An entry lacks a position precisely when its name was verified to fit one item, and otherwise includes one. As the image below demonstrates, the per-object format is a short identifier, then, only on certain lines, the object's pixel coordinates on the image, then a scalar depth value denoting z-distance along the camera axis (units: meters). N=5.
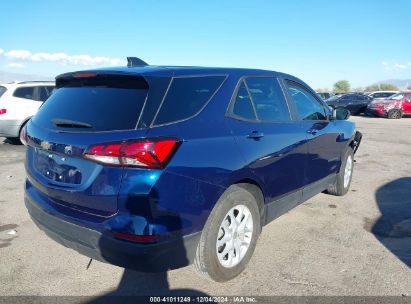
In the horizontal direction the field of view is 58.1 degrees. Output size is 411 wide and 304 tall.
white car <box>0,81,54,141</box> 9.54
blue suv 2.41
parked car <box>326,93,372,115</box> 23.31
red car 20.91
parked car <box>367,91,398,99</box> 25.67
